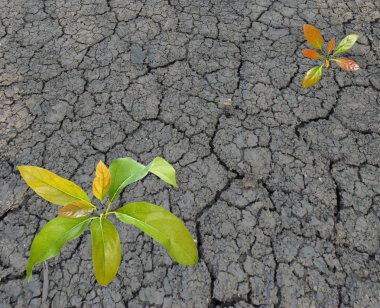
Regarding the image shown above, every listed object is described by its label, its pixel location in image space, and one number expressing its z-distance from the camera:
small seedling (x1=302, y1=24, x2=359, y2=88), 0.73
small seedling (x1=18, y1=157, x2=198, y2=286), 0.48
